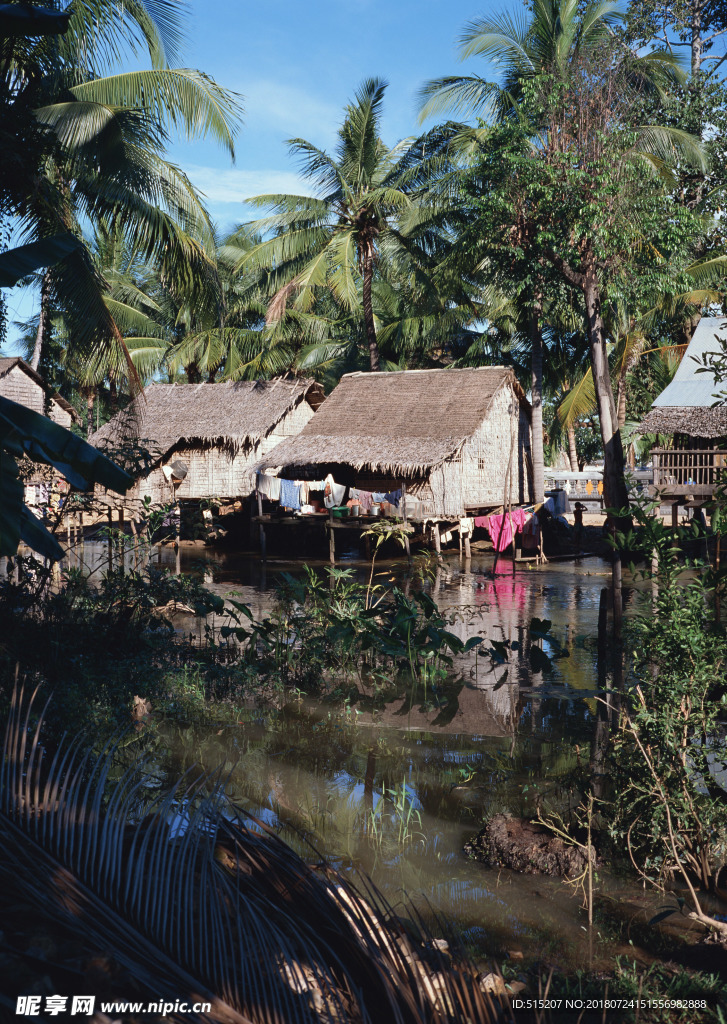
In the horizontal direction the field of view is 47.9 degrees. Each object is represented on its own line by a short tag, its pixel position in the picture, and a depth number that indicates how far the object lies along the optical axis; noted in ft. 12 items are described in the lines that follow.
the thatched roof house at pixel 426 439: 66.08
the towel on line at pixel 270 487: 69.67
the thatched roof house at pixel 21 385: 72.39
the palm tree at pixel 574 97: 57.21
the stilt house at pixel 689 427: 50.98
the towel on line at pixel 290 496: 69.41
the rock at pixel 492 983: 9.77
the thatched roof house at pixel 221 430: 78.07
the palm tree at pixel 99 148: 29.01
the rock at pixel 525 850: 13.64
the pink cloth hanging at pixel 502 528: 58.90
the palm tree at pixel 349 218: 69.15
